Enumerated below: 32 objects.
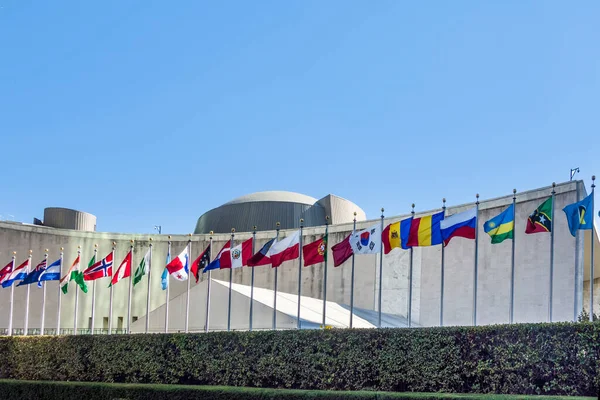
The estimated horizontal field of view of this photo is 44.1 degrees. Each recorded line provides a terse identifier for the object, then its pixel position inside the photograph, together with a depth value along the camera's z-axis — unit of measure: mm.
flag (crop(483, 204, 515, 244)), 21912
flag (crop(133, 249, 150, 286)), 29067
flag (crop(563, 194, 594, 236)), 21516
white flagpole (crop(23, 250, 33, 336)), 30816
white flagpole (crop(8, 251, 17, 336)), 31397
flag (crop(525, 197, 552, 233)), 21828
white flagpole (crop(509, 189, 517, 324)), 21772
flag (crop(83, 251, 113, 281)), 29438
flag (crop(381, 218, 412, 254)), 23609
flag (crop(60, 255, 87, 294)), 29866
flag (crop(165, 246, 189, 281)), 27892
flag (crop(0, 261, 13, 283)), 30823
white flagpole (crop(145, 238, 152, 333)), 29391
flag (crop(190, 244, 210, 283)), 27656
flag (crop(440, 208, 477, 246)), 22281
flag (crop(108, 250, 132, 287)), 29531
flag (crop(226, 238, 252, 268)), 26734
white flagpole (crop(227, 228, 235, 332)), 28281
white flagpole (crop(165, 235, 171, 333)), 29641
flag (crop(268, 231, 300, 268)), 25375
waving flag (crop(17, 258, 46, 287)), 29953
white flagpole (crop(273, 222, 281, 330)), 26975
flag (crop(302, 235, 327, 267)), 25266
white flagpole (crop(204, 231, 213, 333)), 28308
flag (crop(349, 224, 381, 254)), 24125
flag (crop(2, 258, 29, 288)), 30656
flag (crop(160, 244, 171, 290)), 29098
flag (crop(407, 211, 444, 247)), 22938
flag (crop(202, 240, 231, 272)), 27141
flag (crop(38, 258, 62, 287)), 29920
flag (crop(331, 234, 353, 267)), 24719
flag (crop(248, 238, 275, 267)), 26422
